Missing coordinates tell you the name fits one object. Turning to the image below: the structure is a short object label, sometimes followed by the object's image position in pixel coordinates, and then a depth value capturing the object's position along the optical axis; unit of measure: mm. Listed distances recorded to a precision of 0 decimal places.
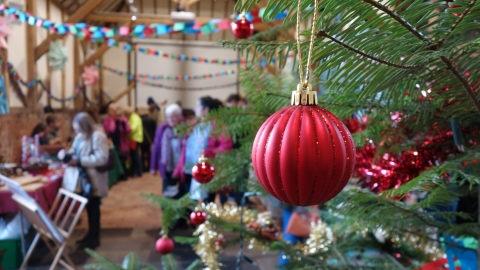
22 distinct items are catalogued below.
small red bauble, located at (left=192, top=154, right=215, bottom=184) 1055
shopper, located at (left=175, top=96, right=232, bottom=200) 3148
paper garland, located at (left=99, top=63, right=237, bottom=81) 9991
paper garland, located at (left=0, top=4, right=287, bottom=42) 3914
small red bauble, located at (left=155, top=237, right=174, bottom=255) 1442
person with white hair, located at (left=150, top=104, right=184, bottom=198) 4039
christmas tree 421
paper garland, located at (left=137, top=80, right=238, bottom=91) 11232
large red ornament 416
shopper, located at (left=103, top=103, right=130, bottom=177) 6695
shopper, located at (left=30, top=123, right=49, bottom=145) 4723
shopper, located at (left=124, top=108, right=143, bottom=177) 7145
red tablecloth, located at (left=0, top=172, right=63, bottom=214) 3109
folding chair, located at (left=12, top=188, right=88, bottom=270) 2701
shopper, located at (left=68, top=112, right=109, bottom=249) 3744
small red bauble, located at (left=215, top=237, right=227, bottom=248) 1367
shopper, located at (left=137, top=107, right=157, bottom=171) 7645
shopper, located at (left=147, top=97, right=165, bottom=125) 8992
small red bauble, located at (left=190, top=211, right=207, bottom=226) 1209
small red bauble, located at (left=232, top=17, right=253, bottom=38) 1018
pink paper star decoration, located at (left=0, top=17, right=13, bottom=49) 3049
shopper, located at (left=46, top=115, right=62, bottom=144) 4970
